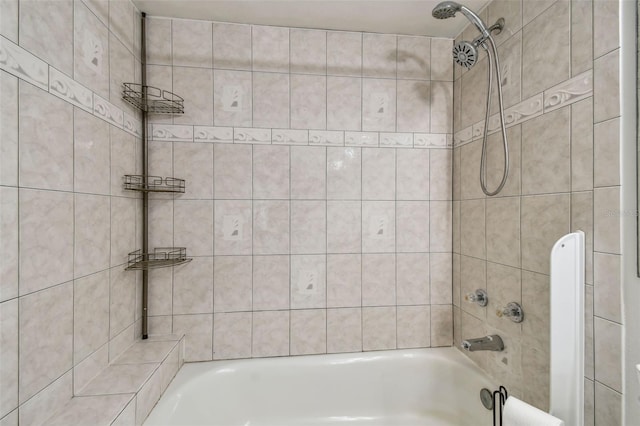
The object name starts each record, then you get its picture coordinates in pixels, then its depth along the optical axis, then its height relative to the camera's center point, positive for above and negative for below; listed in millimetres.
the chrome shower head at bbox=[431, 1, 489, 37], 1298 +853
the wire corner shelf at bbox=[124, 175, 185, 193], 1492 +152
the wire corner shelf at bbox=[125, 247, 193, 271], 1491 -235
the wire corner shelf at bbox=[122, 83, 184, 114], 1519 +575
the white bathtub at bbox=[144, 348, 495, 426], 1583 -946
